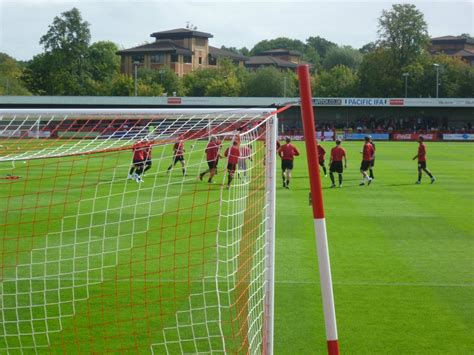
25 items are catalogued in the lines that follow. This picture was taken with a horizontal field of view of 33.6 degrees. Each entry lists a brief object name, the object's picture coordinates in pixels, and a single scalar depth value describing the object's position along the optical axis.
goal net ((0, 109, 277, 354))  7.67
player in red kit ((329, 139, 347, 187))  26.81
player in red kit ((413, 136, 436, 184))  28.47
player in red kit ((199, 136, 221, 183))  21.70
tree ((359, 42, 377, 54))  104.75
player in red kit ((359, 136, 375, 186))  27.70
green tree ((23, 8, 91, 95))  104.31
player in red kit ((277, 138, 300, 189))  26.61
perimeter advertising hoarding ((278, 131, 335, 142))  67.69
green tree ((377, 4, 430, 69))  102.38
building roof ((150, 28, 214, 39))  128.38
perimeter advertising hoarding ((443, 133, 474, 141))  74.50
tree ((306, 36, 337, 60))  198.75
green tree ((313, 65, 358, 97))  105.94
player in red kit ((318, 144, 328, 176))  26.86
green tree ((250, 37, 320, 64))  187.12
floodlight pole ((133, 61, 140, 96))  93.53
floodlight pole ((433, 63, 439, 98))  93.78
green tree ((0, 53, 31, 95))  105.99
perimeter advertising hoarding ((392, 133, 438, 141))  74.92
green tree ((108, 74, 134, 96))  100.34
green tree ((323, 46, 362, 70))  140.62
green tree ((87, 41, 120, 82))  108.38
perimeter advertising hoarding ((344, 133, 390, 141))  73.25
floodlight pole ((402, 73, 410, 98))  96.33
